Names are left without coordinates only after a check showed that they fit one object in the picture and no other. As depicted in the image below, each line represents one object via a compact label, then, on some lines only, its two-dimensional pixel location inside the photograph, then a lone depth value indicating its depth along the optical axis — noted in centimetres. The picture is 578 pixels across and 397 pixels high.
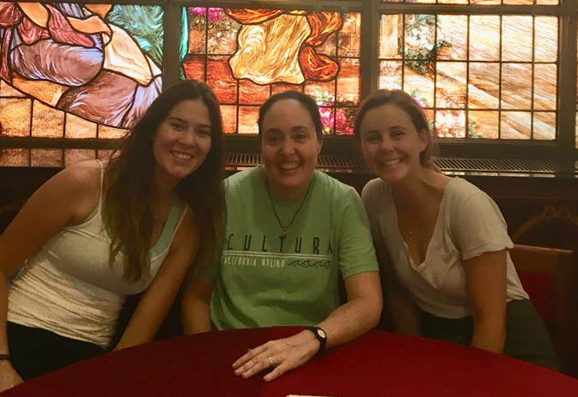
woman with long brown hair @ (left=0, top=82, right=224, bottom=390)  143
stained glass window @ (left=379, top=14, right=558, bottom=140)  322
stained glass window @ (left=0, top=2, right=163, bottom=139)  315
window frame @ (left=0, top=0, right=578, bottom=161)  316
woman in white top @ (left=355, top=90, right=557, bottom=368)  147
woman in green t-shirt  156
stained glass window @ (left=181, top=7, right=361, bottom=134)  323
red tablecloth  93
